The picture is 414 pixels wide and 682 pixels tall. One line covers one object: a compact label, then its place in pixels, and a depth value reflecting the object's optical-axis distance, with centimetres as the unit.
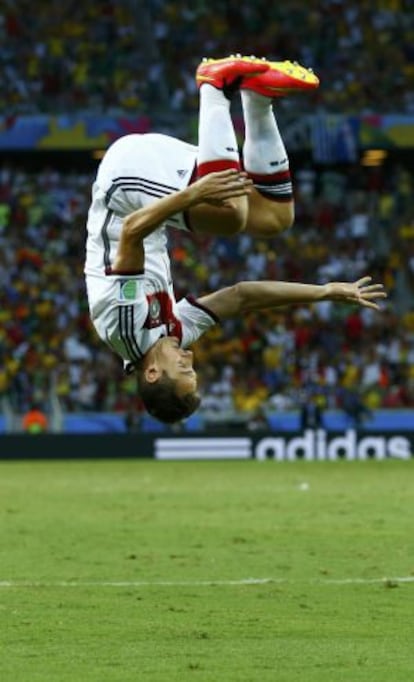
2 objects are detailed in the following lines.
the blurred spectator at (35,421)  5121
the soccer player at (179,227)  1664
